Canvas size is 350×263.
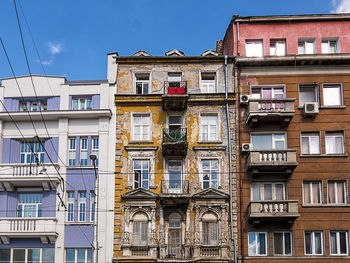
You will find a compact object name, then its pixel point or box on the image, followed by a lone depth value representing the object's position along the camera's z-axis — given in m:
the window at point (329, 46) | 36.91
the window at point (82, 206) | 34.28
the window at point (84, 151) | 35.44
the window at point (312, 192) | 33.88
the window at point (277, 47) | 36.94
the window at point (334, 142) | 34.84
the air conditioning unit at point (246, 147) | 34.38
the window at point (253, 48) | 37.12
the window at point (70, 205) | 34.25
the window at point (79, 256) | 33.50
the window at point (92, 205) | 34.09
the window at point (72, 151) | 35.47
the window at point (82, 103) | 36.47
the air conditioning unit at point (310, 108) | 34.69
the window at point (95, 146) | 35.53
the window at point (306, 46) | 36.91
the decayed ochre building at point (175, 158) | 33.53
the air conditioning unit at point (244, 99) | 35.25
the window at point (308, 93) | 35.90
